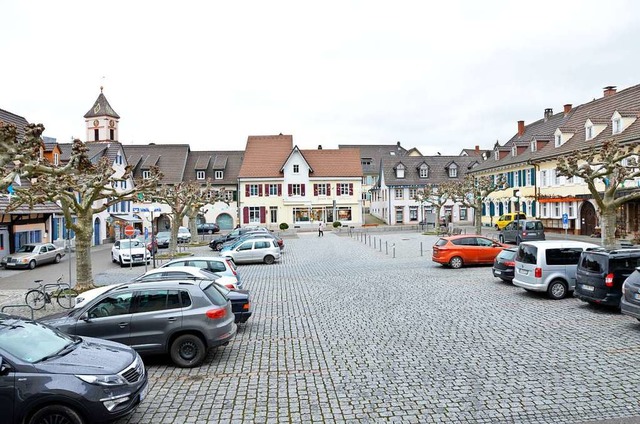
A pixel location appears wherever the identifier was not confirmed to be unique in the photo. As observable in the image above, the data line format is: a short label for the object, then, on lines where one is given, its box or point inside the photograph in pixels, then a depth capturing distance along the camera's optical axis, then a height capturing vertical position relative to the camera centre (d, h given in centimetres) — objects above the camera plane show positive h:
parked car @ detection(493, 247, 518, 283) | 2002 -185
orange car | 2586 -169
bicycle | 1739 -255
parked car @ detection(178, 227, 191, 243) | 4951 -156
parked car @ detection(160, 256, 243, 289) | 1839 -153
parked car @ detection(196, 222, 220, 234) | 6291 -114
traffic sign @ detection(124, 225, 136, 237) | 2397 -51
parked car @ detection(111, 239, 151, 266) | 3183 -194
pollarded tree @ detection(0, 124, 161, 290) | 1445 +147
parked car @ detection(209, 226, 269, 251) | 4075 -167
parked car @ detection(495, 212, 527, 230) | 5116 -36
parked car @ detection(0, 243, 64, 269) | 3120 -208
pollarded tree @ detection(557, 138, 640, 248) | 2408 +180
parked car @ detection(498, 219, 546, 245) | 3706 -122
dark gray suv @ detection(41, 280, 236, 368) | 1022 -189
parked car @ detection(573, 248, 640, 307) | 1420 -158
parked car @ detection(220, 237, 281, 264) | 3027 -188
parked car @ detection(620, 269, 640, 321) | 1201 -184
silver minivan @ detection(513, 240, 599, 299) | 1694 -167
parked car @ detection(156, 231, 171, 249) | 4372 -167
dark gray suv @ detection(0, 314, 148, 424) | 670 -203
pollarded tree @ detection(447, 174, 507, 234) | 4656 +236
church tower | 7525 +1353
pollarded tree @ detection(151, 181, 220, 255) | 3634 +144
